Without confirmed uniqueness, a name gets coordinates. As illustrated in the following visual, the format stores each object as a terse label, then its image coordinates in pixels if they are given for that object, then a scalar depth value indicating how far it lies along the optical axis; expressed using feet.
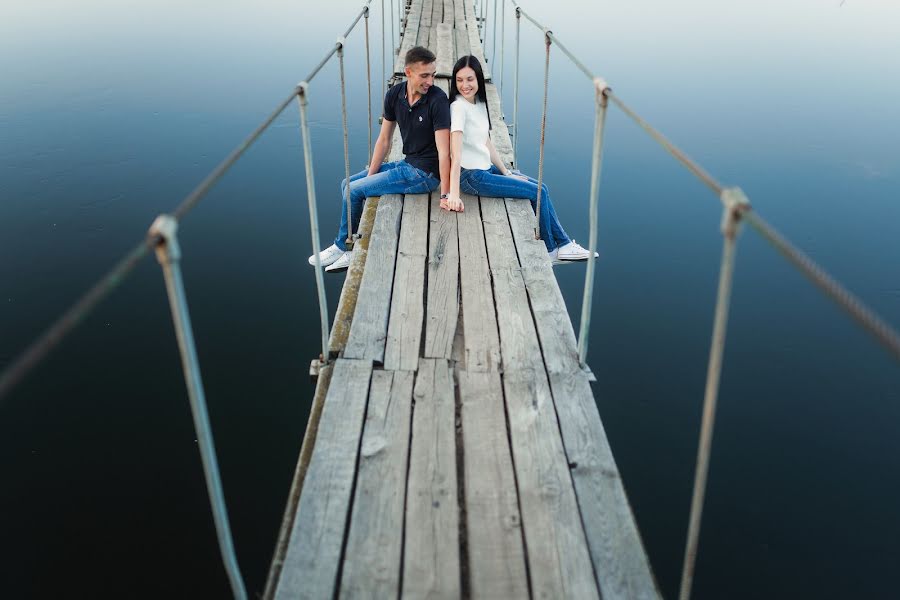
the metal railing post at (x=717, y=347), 4.32
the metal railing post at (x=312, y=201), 7.69
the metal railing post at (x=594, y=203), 7.16
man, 10.59
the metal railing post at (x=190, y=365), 4.16
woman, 10.62
